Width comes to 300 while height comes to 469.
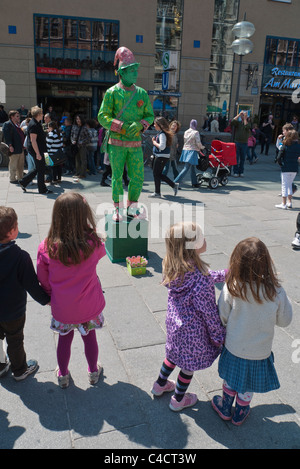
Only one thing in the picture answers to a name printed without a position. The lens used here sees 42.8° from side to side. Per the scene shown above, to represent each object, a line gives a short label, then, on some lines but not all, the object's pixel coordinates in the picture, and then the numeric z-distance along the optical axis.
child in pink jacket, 2.51
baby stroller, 10.04
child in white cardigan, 2.30
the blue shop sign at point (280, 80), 23.14
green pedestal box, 5.05
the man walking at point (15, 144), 8.79
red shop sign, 19.70
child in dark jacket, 2.59
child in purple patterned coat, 2.41
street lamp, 12.12
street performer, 4.66
